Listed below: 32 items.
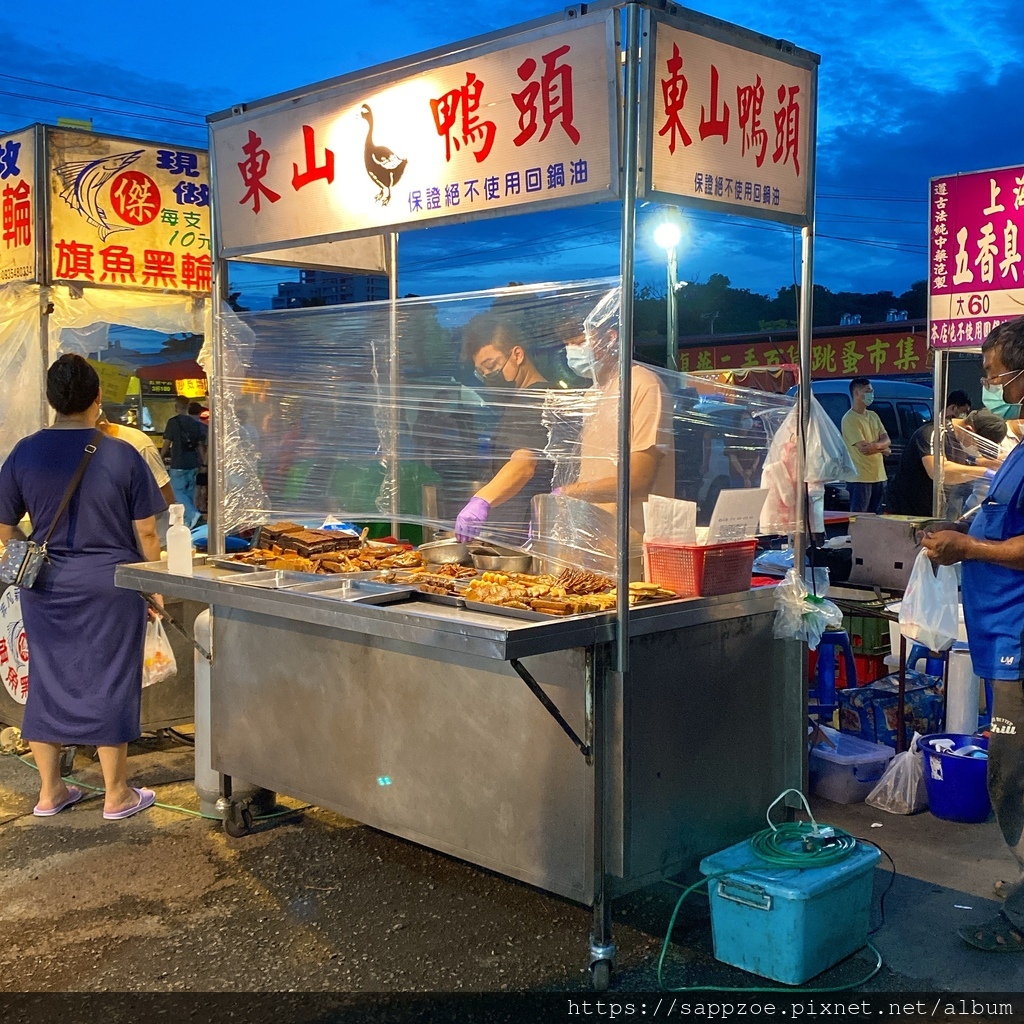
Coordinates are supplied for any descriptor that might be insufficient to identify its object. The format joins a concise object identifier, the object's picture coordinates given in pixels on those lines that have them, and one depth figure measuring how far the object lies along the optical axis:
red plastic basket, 3.37
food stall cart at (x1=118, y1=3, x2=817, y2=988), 3.04
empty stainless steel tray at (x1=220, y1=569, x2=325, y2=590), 3.81
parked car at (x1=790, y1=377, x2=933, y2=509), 13.02
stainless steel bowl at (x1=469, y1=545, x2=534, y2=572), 3.74
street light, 6.33
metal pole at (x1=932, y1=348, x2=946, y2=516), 6.61
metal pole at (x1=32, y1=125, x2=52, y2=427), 5.71
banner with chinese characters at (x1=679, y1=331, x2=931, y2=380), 15.11
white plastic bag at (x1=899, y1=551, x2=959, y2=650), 3.98
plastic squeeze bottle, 4.08
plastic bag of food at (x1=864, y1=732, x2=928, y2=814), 4.50
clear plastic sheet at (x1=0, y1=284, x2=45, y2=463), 5.87
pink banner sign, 6.82
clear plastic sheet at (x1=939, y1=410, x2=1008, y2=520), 6.19
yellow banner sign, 5.82
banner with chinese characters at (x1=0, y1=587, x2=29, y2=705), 5.43
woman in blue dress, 4.36
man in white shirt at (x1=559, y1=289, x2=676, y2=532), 3.21
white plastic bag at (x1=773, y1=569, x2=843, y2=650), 3.58
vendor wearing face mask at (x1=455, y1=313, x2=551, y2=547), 3.65
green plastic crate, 5.69
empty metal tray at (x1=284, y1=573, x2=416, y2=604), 3.46
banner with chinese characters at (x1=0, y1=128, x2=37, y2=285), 5.78
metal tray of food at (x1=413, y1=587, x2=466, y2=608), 3.40
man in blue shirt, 3.33
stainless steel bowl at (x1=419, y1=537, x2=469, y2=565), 4.09
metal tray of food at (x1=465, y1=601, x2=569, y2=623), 3.08
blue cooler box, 3.04
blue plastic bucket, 4.35
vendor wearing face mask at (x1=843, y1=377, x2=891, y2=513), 9.84
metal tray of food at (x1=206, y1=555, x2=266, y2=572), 4.17
